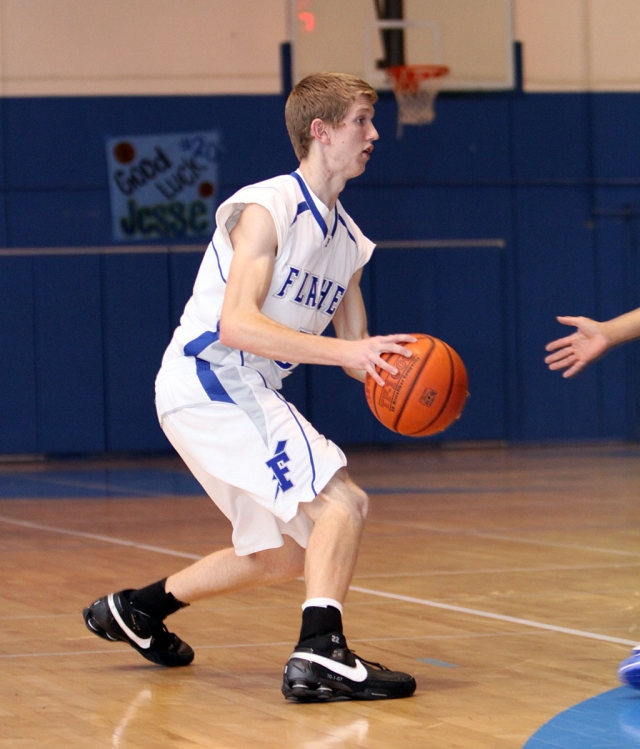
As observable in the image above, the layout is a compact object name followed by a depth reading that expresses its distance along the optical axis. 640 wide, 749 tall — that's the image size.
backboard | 13.49
